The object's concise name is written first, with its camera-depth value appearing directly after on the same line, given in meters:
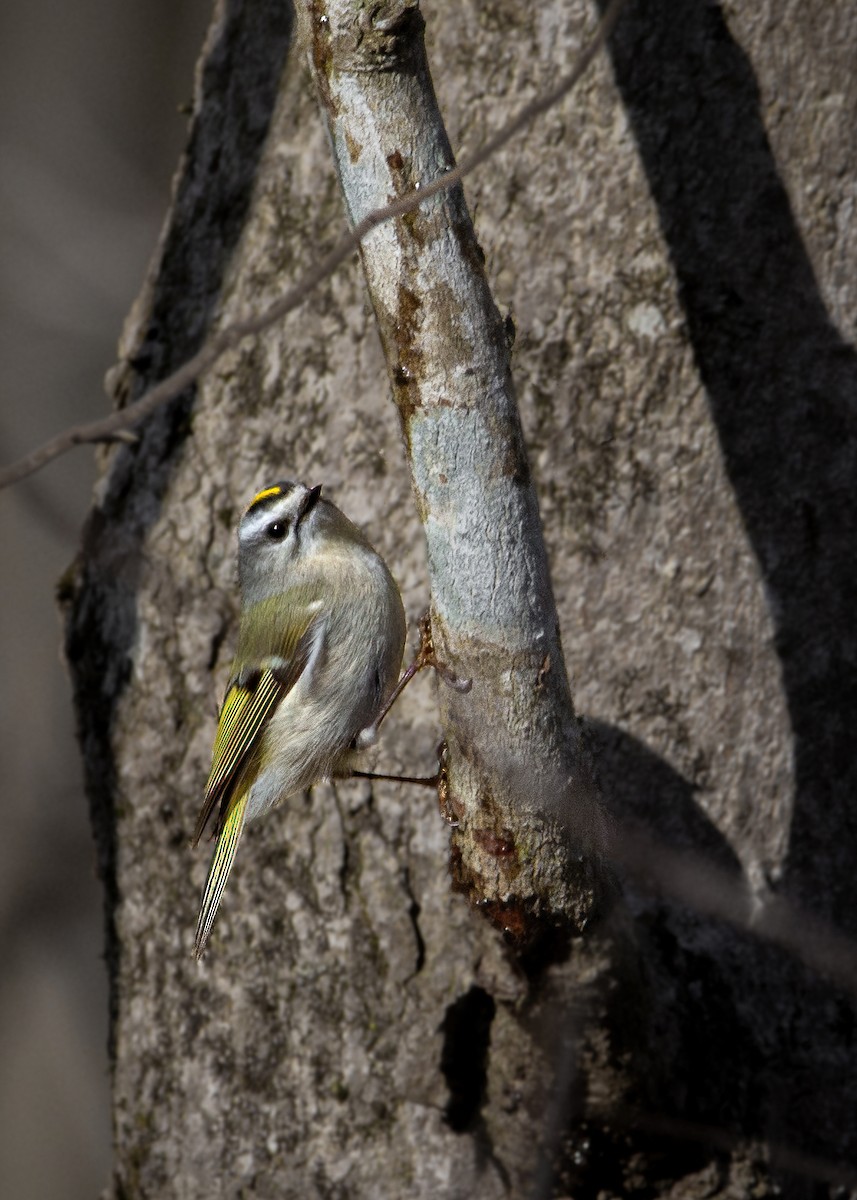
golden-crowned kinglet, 4.54
